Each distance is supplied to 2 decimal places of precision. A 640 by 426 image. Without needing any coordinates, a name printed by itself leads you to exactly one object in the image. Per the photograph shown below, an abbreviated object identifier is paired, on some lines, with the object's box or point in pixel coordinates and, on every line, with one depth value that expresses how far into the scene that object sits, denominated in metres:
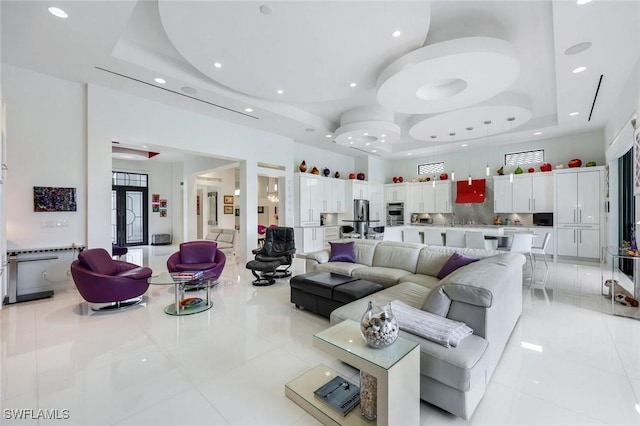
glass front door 10.41
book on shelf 1.87
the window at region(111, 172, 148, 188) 10.46
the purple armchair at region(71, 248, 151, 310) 3.60
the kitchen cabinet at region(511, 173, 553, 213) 7.53
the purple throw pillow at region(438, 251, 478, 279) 3.52
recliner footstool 5.02
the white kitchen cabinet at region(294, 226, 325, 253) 8.27
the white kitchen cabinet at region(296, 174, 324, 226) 8.29
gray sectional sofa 1.80
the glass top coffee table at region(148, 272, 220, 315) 3.69
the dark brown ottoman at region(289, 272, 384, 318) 3.27
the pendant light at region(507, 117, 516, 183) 5.68
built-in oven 10.44
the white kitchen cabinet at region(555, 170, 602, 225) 6.71
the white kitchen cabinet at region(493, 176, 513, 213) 8.10
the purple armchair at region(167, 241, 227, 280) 4.79
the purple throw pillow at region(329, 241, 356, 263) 4.79
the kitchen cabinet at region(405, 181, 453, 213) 9.41
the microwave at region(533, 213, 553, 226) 7.70
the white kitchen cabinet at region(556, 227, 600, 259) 6.77
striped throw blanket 1.92
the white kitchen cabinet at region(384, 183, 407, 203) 10.35
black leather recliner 5.11
